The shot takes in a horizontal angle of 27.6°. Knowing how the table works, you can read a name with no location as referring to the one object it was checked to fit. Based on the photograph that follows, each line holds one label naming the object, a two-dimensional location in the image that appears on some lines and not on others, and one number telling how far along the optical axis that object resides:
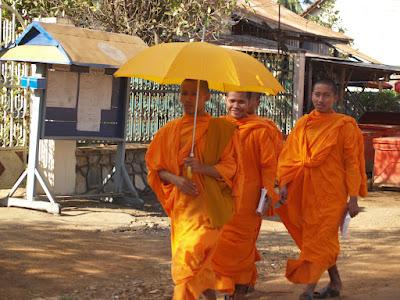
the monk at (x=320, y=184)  6.16
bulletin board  9.77
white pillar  10.66
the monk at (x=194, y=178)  5.00
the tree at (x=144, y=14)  15.01
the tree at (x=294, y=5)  43.69
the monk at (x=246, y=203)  5.95
